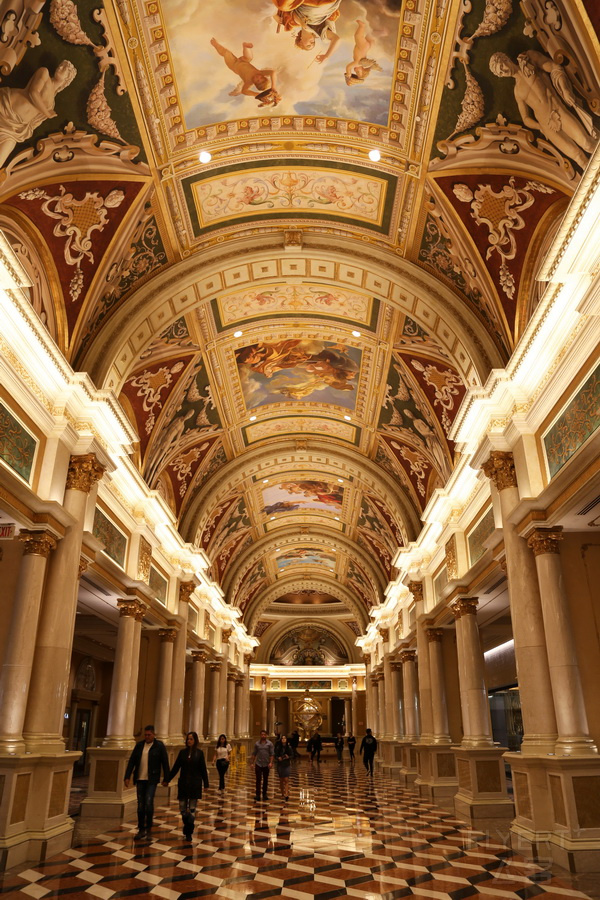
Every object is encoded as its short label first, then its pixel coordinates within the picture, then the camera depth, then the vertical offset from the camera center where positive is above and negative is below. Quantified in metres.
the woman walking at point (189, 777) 8.90 -0.65
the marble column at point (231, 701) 30.19 +1.06
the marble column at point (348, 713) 46.12 +0.82
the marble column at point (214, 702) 24.19 +0.83
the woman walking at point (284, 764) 14.36 -0.78
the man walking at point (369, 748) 20.95 -0.66
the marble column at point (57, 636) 8.68 +1.16
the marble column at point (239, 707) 34.09 +0.90
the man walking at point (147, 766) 9.33 -0.53
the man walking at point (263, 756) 13.36 -0.57
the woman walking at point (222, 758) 16.48 -0.75
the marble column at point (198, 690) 20.88 +1.09
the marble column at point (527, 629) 8.62 +1.23
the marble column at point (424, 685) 16.08 +0.93
